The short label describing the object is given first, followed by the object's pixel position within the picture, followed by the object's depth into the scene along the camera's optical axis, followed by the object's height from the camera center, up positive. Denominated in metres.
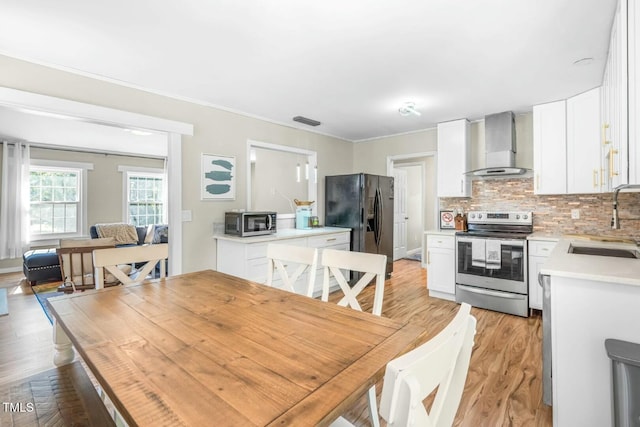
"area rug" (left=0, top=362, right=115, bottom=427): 0.99 -0.67
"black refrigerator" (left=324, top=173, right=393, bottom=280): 4.44 +0.06
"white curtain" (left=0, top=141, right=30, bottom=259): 5.29 +0.25
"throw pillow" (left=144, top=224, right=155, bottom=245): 5.96 -0.43
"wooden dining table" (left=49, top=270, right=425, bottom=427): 0.68 -0.43
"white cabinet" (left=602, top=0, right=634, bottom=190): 1.49 +0.62
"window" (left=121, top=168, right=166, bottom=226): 6.94 +0.42
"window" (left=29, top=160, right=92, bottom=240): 5.84 +0.30
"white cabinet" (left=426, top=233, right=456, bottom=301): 3.76 -0.67
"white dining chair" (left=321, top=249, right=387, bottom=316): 1.58 -0.30
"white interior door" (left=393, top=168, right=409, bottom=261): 6.42 -0.02
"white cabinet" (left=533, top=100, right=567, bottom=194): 3.37 +0.73
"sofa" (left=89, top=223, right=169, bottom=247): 5.62 -0.39
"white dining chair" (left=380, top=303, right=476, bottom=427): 0.48 -0.29
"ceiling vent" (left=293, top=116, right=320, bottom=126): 4.07 +1.28
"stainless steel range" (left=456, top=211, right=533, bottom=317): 3.24 -0.60
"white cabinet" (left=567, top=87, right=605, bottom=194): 3.12 +0.75
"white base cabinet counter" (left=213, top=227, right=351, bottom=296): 3.21 -0.39
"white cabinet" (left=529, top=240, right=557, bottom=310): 3.16 -0.54
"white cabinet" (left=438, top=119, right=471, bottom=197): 4.08 +0.74
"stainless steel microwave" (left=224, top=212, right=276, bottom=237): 3.37 -0.11
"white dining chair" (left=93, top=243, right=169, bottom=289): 1.86 -0.29
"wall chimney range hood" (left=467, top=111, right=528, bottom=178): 3.74 +0.84
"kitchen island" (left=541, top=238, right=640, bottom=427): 1.39 -0.55
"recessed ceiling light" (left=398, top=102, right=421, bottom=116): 3.50 +1.23
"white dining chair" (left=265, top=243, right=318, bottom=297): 1.84 -0.29
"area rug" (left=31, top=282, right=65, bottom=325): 3.92 -1.06
